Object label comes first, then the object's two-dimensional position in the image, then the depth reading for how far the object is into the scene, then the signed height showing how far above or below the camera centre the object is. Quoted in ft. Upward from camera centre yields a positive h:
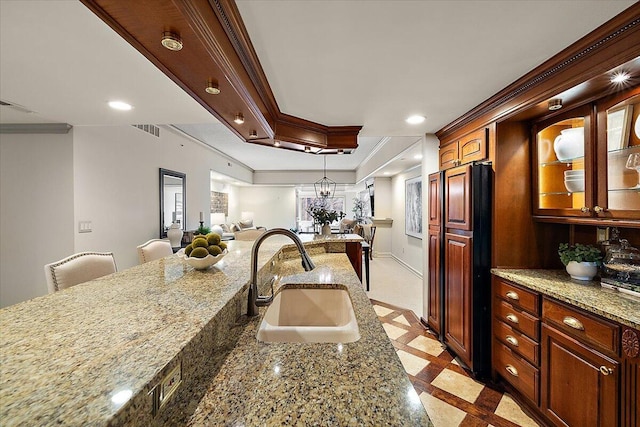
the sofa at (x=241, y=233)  12.88 -1.24
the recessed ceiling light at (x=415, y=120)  8.41 +2.96
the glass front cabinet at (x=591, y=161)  4.82 +1.02
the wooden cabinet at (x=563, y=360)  4.10 -2.81
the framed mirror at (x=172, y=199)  13.33 +0.73
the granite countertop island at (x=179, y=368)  1.70 -1.15
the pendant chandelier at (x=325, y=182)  22.48 +2.97
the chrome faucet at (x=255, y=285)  3.79 -1.06
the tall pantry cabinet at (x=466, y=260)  6.97 -1.41
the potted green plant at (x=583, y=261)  5.67 -1.12
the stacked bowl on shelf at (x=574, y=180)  5.72 +0.65
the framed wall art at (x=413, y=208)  17.15 +0.19
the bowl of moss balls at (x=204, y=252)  4.84 -0.74
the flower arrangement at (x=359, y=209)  30.14 +0.26
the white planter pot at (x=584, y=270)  5.67 -1.30
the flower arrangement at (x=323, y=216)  11.96 -0.20
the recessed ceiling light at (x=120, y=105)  7.42 +3.07
